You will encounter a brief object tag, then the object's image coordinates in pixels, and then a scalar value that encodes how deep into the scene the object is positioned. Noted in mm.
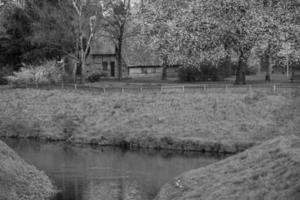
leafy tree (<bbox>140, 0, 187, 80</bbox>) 62131
